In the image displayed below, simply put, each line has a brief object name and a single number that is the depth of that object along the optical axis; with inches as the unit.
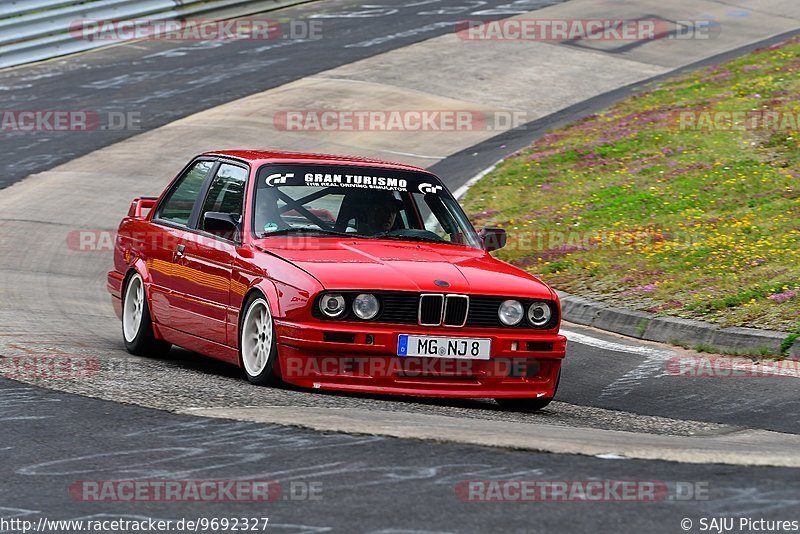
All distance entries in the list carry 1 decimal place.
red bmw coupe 616.4
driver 709.3
